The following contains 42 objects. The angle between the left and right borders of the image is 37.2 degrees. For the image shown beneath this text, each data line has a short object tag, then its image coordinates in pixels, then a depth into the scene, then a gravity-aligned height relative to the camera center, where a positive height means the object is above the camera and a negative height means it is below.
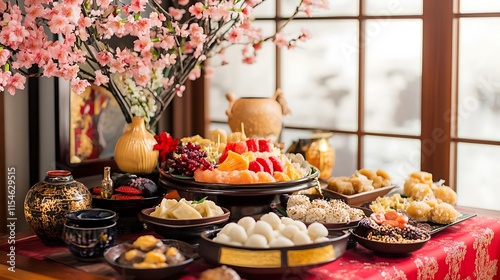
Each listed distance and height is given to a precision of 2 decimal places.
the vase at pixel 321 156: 3.06 -0.17
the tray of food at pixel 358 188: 2.68 -0.28
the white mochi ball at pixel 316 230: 2.01 -0.32
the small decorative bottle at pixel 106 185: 2.47 -0.24
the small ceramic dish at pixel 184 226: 2.15 -0.33
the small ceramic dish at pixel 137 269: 1.88 -0.40
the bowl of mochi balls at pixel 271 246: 1.92 -0.35
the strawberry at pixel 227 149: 2.56 -0.12
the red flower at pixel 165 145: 2.79 -0.12
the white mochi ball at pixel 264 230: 1.98 -0.31
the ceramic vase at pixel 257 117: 3.08 -0.01
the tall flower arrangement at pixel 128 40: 2.43 +0.26
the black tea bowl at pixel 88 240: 2.07 -0.36
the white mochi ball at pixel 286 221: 2.08 -0.30
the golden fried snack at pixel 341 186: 2.72 -0.27
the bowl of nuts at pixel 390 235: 2.14 -0.36
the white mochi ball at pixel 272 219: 2.05 -0.30
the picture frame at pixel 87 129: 3.09 -0.07
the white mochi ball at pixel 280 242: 1.93 -0.34
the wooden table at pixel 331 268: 2.03 -0.44
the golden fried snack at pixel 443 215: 2.45 -0.33
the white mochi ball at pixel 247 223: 2.02 -0.30
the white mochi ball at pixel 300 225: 2.04 -0.31
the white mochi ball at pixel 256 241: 1.93 -0.33
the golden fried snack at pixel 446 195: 2.73 -0.30
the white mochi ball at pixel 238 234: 1.97 -0.32
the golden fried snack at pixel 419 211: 2.47 -0.32
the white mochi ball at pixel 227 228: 2.01 -0.31
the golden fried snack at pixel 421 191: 2.70 -0.28
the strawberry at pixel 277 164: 2.49 -0.17
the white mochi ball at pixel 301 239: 1.96 -0.33
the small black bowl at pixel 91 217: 2.12 -0.30
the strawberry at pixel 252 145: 2.64 -0.11
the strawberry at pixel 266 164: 2.45 -0.17
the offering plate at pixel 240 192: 2.35 -0.25
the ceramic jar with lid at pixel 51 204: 2.27 -0.28
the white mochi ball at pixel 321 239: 1.97 -0.33
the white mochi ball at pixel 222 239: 1.97 -0.33
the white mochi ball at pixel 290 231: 2.00 -0.32
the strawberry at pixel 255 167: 2.43 -0.18
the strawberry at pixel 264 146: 2.68 -0.12
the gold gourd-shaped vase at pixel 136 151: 2.74 -0.14
